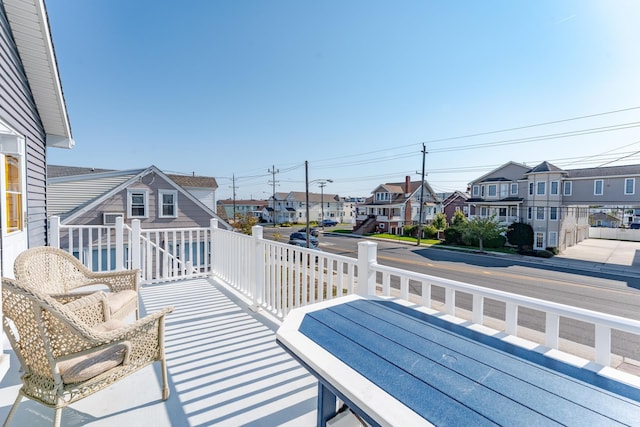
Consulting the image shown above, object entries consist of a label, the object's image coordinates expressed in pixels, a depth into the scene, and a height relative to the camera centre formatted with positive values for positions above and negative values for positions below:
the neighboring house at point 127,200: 11.65 +0.26
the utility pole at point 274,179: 39.62 +4.11
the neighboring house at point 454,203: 33.47 +0.70
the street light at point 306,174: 19.38 +2.36
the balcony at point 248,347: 1.59 -1.34
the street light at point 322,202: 43.28 +0.93
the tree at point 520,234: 21.14 -1.88
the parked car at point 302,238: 20.76 -2.24
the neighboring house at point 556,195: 19.78 +1.09
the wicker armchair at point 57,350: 1.52 -0.81
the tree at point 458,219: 24.25 -0.88
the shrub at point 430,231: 27.48 -2.20
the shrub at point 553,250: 19.83 -2.80
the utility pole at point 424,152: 23.23 +4.57
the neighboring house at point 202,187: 17.67 +1.25
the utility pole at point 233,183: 47.69 +4.02
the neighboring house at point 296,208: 48.69 -0.04
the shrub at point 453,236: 24.03 -2.28
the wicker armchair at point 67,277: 2.22 -0.68
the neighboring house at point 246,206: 53.17 +0.23
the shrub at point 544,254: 19.02 -2.96
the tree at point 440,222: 27.58 -1.30
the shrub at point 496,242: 21.81 -2.51
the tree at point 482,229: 20.75 -1.45
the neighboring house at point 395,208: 33.91 +0.08
